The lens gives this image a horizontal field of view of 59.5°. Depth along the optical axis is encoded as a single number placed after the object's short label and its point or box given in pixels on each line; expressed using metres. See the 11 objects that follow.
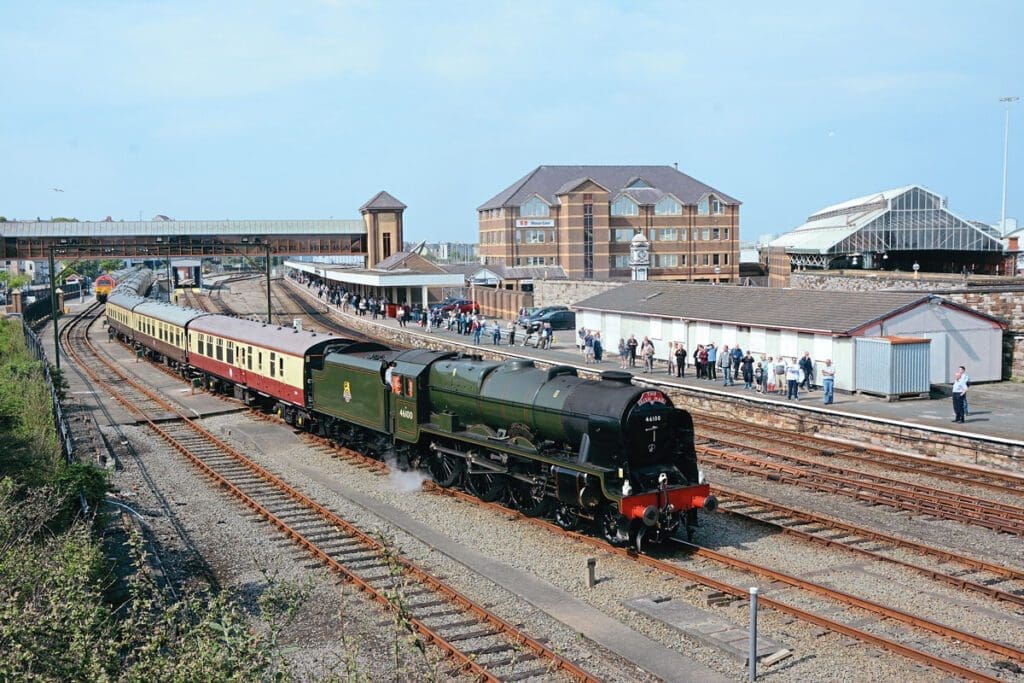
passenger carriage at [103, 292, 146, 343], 45.50
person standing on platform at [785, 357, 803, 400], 25.34
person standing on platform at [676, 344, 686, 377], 30.34
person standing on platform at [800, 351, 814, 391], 26.62
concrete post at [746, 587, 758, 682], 9.95
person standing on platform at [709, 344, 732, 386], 28.95
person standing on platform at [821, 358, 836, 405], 24.36
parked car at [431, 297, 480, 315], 53.34
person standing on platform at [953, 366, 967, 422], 21.14
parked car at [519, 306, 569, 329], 46.53
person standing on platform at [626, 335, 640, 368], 33.17
